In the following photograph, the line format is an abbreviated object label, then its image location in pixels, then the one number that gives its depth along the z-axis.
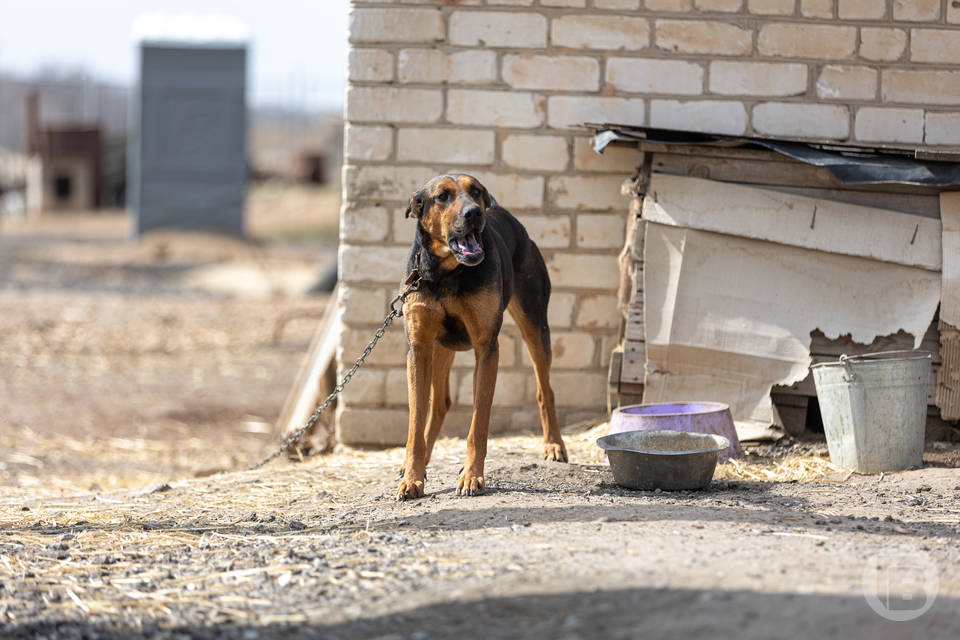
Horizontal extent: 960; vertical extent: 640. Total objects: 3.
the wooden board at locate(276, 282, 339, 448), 8.84
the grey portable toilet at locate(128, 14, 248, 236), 23.70
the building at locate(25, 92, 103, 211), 30.11
